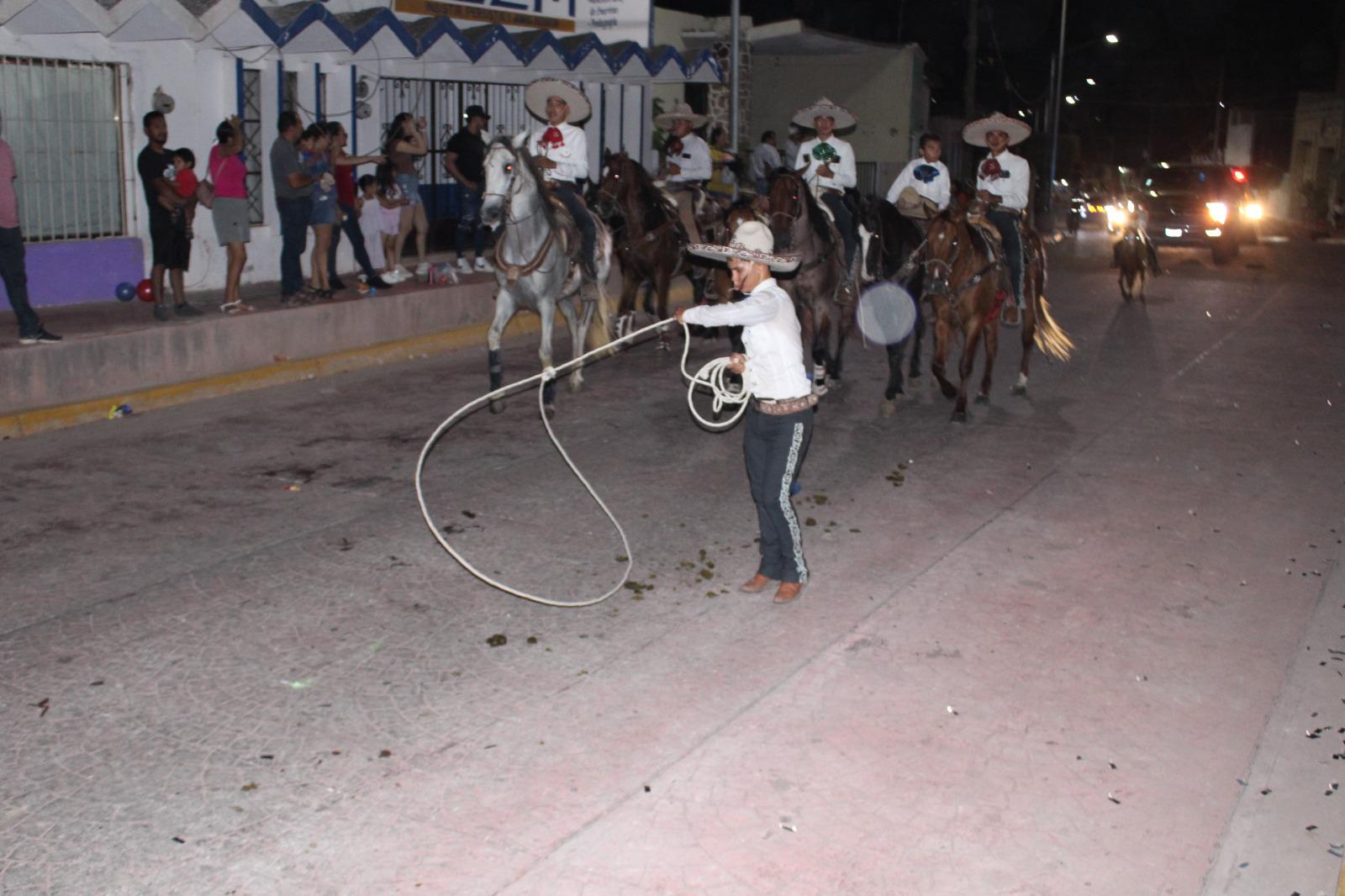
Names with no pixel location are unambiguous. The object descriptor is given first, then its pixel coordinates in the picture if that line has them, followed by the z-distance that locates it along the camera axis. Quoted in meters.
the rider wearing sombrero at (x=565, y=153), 11.98
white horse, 10.78
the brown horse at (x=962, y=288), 11.06
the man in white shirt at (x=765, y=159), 22.44
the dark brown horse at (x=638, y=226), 14.21
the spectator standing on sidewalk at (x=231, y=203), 13.45
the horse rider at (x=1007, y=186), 12.13
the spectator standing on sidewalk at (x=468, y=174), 17.69
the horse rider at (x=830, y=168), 12.59
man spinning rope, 6.78
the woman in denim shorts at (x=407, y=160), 16.52
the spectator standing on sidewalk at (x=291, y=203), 14.02
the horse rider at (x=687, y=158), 17.28
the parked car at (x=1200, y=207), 29.53
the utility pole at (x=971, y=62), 35.97
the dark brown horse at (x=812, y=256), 11.66
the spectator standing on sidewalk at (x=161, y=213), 12.68
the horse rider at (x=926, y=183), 12.58
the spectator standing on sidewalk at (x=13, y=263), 10.91
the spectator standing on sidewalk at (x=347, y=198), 15.37
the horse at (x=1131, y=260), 20.62
